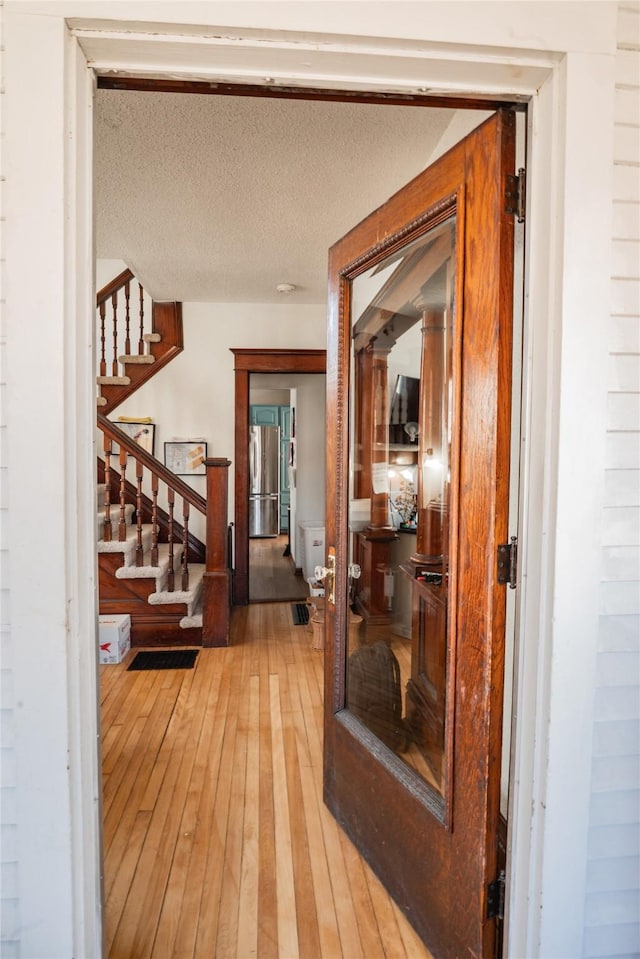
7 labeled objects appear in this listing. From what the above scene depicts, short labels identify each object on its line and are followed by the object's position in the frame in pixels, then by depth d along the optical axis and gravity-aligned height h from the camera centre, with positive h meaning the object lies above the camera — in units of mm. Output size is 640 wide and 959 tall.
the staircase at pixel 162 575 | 3742 -835
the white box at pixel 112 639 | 3441 -1209
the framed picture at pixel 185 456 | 4992 +48
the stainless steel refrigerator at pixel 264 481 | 9383 -357
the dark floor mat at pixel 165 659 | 3453 -1367
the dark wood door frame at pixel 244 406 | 4871 +528
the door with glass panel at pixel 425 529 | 1192 -215
